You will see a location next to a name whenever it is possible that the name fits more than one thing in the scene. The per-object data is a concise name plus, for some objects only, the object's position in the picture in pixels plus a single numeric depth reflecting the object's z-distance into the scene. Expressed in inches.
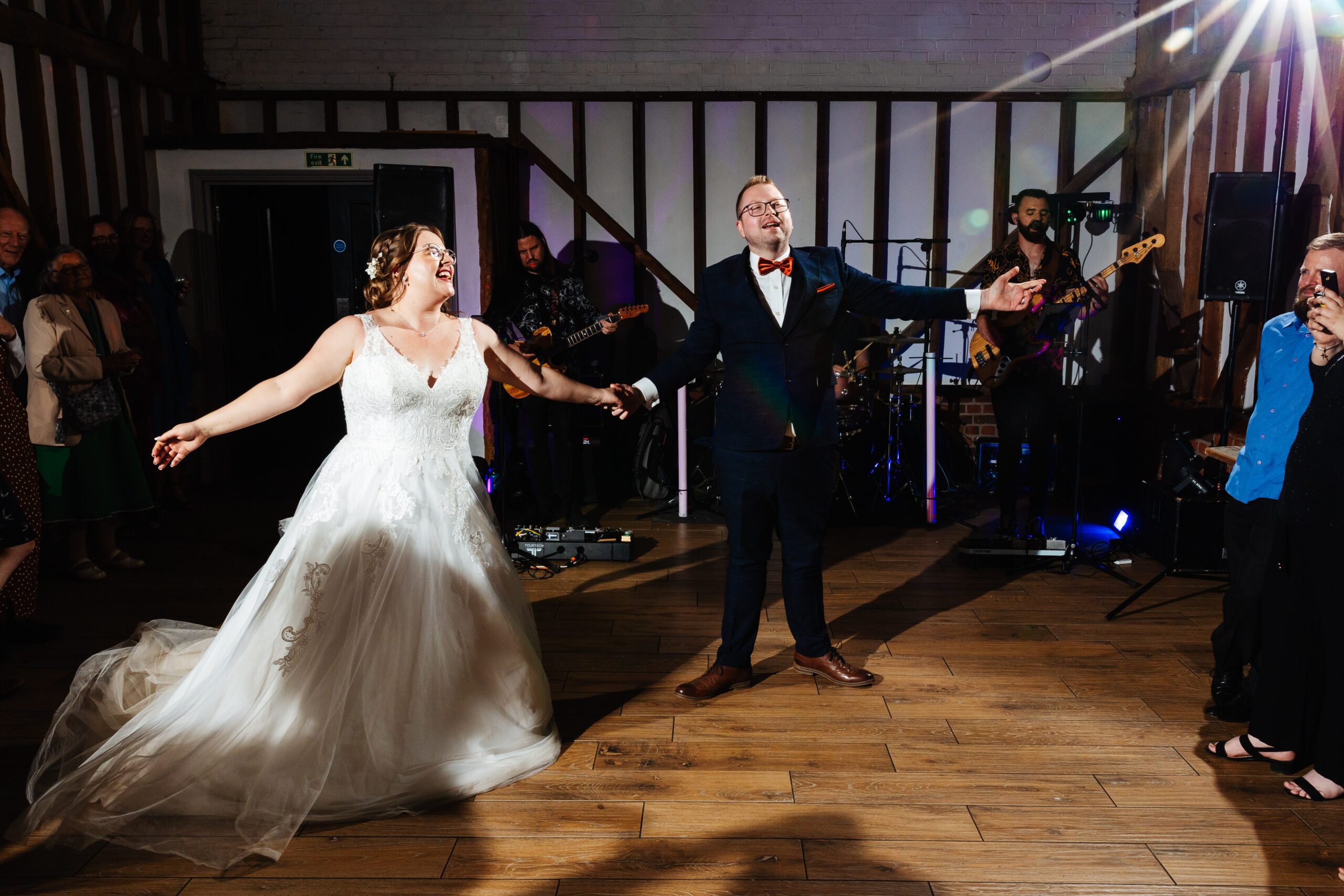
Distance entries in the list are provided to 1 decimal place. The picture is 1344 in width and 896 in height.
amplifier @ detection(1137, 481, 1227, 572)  192.1
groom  126.3
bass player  199.6
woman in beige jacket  178.9
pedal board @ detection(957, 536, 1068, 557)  203.0
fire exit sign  267.7
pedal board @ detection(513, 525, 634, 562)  207.8
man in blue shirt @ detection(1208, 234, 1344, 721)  109.7
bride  101.8
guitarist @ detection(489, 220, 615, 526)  235.6
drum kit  244.1
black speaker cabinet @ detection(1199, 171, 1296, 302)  189.2
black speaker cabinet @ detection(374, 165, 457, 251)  234.5
